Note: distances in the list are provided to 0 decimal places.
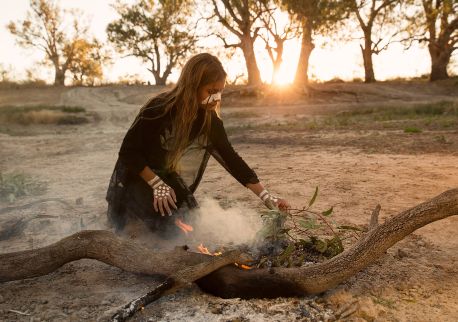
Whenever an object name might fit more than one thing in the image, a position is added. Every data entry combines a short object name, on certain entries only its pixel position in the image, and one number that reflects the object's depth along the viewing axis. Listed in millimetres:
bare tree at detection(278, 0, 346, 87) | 18562
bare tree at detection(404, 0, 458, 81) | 20906
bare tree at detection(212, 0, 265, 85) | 20422
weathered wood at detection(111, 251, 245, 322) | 1954
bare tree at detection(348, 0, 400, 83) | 22462
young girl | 2740
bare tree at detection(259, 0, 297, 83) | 20047
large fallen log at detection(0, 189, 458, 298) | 2221
